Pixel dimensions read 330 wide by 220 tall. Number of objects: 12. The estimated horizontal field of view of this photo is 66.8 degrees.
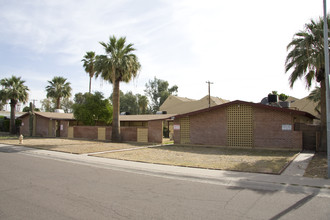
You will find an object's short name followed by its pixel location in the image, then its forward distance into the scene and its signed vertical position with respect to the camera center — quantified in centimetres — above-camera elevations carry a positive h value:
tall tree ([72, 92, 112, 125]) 3109 +156
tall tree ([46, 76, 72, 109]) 4366 +590
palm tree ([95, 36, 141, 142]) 2420 +552
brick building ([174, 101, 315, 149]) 1828 -21
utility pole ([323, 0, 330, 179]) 918 +223
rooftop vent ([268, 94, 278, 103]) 2255 +230
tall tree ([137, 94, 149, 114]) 5772 +480
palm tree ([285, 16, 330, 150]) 1485 +415
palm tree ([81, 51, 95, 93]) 3819 +930
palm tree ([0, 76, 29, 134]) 3744 +448
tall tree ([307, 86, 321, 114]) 3105 +365
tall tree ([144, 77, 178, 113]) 7299 +976
